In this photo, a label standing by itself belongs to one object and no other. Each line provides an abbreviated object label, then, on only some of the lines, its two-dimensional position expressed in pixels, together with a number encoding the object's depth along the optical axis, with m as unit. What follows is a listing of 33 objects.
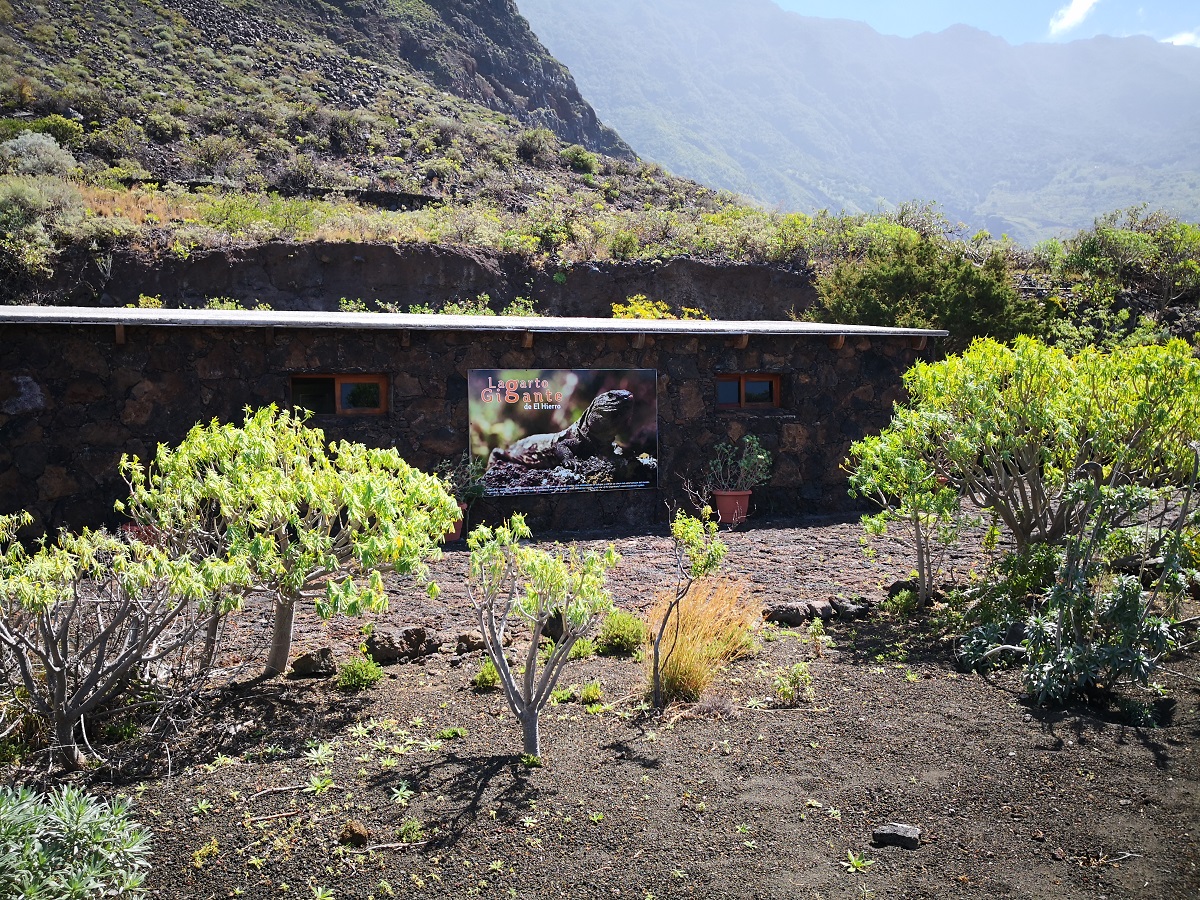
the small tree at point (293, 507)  4.15
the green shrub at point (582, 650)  5.66
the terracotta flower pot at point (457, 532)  9.79
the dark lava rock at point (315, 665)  5.40
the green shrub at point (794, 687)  4.76
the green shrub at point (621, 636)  5.79
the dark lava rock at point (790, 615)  6.41
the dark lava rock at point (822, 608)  6.57
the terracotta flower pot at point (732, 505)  11.04
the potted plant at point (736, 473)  11.07
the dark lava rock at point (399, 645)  5.68
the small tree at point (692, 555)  4.67
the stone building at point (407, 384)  8.79
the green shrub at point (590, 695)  4.84
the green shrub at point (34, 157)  20.67
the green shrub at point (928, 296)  16.52
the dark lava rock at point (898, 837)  3.33
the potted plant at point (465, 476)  10.10
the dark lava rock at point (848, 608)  6.62
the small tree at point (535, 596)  3.93
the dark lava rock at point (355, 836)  3.44
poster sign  10.33
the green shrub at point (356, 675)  5.16
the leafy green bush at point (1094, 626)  4.52
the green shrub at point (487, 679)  5.12
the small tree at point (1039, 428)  5.48
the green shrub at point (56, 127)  23.14
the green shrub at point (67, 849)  2.62
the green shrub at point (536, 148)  30.50
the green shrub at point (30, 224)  16.72
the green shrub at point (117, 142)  23.66
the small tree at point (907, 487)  6.07
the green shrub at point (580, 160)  30.84
